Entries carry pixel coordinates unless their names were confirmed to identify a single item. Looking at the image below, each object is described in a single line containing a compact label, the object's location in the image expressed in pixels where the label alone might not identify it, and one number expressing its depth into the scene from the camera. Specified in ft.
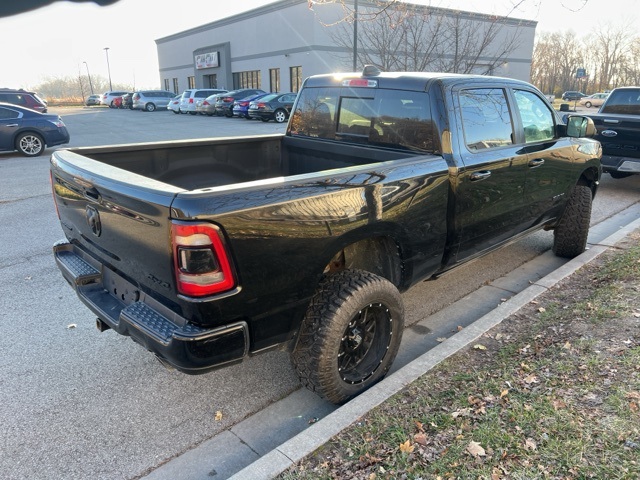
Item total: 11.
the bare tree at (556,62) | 177.84
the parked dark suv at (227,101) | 94.02
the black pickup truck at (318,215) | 7.68
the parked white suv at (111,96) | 146.33
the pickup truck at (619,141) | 26.53
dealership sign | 145.28
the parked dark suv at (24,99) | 61.87
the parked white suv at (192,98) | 101.40
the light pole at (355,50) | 51.91
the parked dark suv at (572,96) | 176.04
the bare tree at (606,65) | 182.38
